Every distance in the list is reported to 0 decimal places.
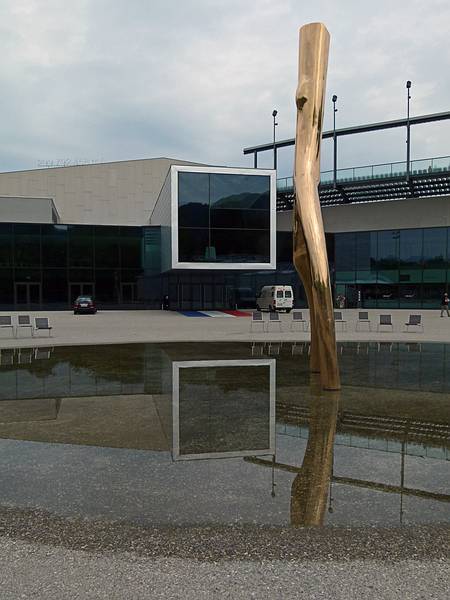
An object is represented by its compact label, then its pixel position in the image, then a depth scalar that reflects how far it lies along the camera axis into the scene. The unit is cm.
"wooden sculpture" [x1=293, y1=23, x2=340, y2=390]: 994
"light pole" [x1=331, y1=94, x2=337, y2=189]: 4311
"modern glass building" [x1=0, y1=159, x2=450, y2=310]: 3462
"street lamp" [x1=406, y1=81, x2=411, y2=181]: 3991
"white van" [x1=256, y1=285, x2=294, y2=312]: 3862
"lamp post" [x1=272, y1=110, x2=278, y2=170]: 4803
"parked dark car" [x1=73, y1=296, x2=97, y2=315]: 3616
